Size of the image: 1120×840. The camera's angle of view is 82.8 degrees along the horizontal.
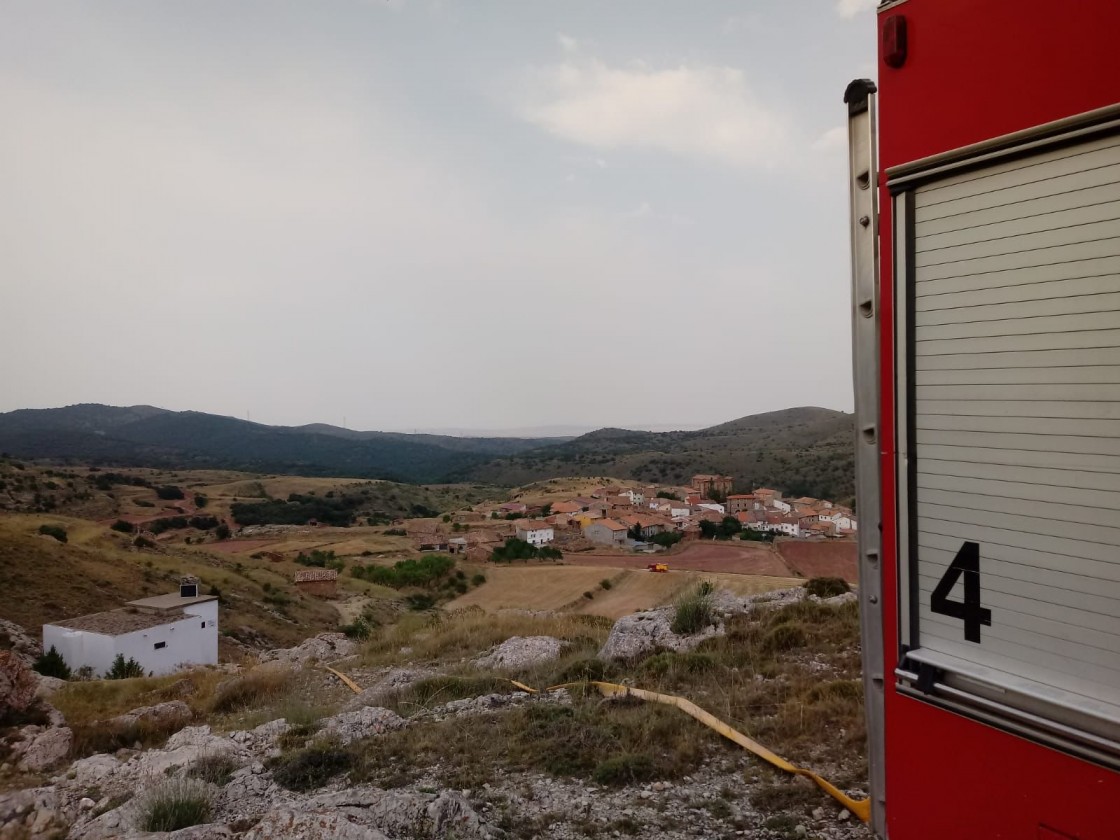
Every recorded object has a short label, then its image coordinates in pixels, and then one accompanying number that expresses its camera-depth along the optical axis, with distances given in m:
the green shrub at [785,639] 8.09
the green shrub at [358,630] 20.58
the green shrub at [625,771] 4.79
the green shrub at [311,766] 5.29
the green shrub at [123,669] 17.11
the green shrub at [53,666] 15.81
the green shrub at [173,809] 4.57
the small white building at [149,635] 17.19
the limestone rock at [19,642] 16.64
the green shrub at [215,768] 5.52
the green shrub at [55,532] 29.82
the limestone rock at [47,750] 6.94
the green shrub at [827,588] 11.51
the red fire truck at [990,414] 2.03
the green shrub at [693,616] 9.60
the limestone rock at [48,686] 11.17
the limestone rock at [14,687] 8.29
